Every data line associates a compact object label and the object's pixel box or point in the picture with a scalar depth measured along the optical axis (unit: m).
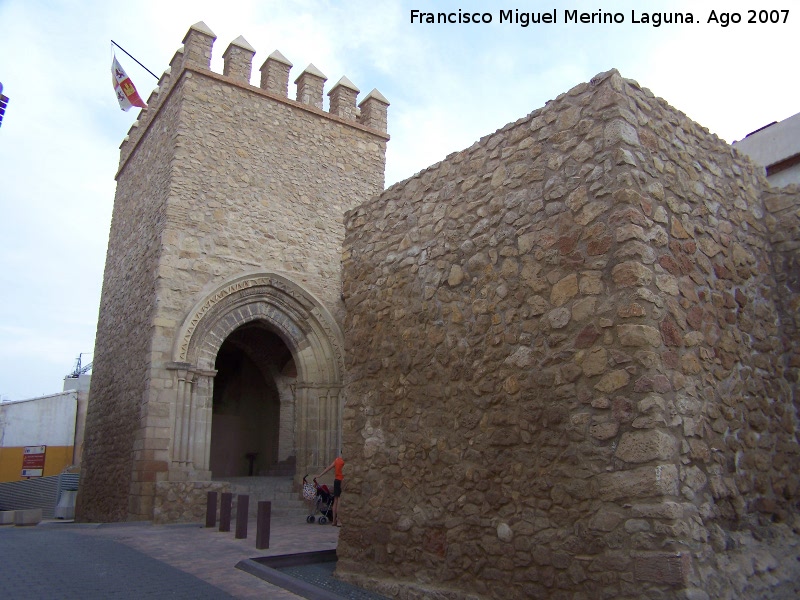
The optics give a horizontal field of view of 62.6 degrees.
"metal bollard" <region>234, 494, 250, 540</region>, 7.62
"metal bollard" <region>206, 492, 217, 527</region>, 8.63
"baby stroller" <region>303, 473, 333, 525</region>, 9.55
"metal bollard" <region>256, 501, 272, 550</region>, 6.78
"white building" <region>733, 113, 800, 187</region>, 6.99
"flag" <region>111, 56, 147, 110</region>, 13.41
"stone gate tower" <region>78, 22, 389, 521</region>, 10.38
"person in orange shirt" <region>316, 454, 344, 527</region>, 8.30
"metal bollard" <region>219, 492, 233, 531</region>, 8.20
